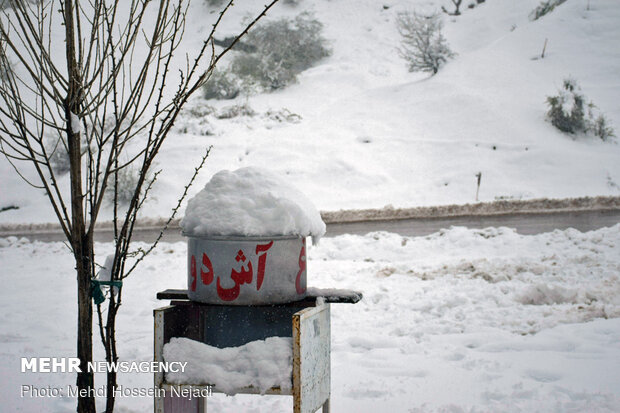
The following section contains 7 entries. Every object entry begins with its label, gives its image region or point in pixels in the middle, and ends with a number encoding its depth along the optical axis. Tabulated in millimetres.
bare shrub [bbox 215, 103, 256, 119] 20391
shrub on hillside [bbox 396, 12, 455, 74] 22344
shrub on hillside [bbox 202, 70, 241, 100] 22906
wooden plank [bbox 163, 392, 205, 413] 2699
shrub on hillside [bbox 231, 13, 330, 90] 23909
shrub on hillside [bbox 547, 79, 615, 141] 17062
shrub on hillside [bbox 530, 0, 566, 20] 25791
